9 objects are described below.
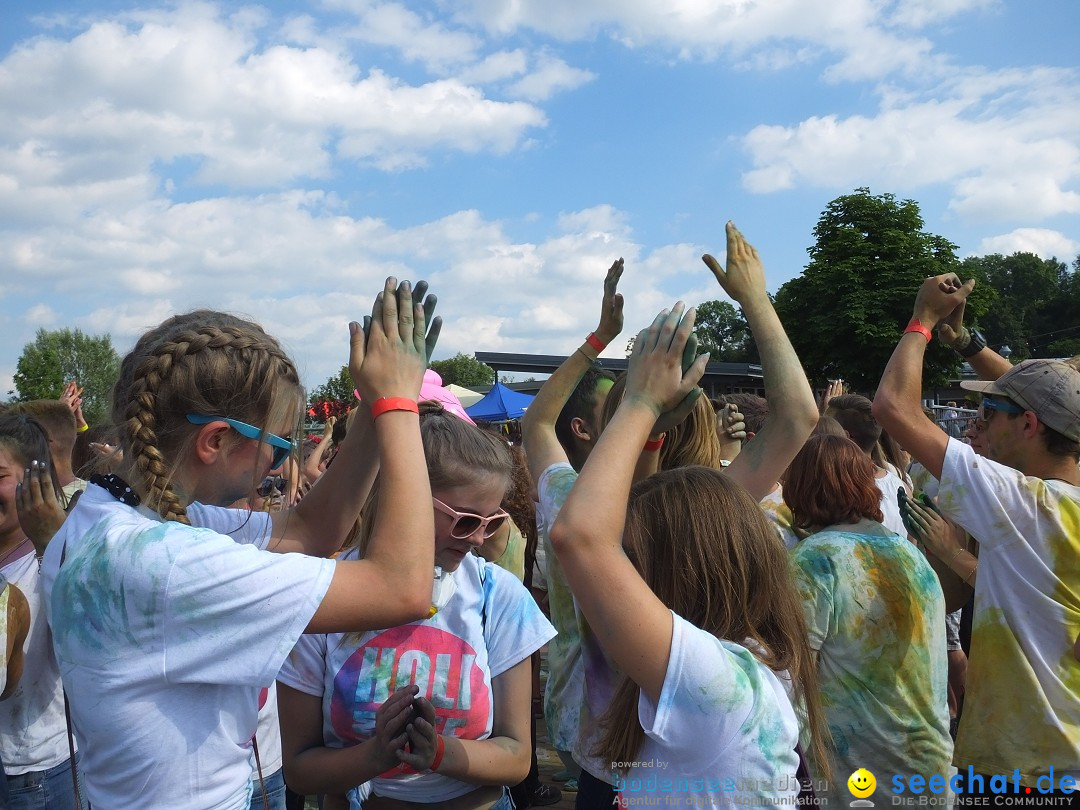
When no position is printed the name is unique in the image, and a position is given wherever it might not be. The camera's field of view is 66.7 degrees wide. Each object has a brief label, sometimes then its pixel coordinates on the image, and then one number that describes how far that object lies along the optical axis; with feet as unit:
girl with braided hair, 4.94
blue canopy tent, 53.21
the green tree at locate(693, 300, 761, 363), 260.62
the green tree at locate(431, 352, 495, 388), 245.76
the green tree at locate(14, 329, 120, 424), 178.91
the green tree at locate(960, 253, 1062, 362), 223.12
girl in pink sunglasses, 6.73
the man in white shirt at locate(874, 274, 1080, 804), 9.07
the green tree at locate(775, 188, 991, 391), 116.06
